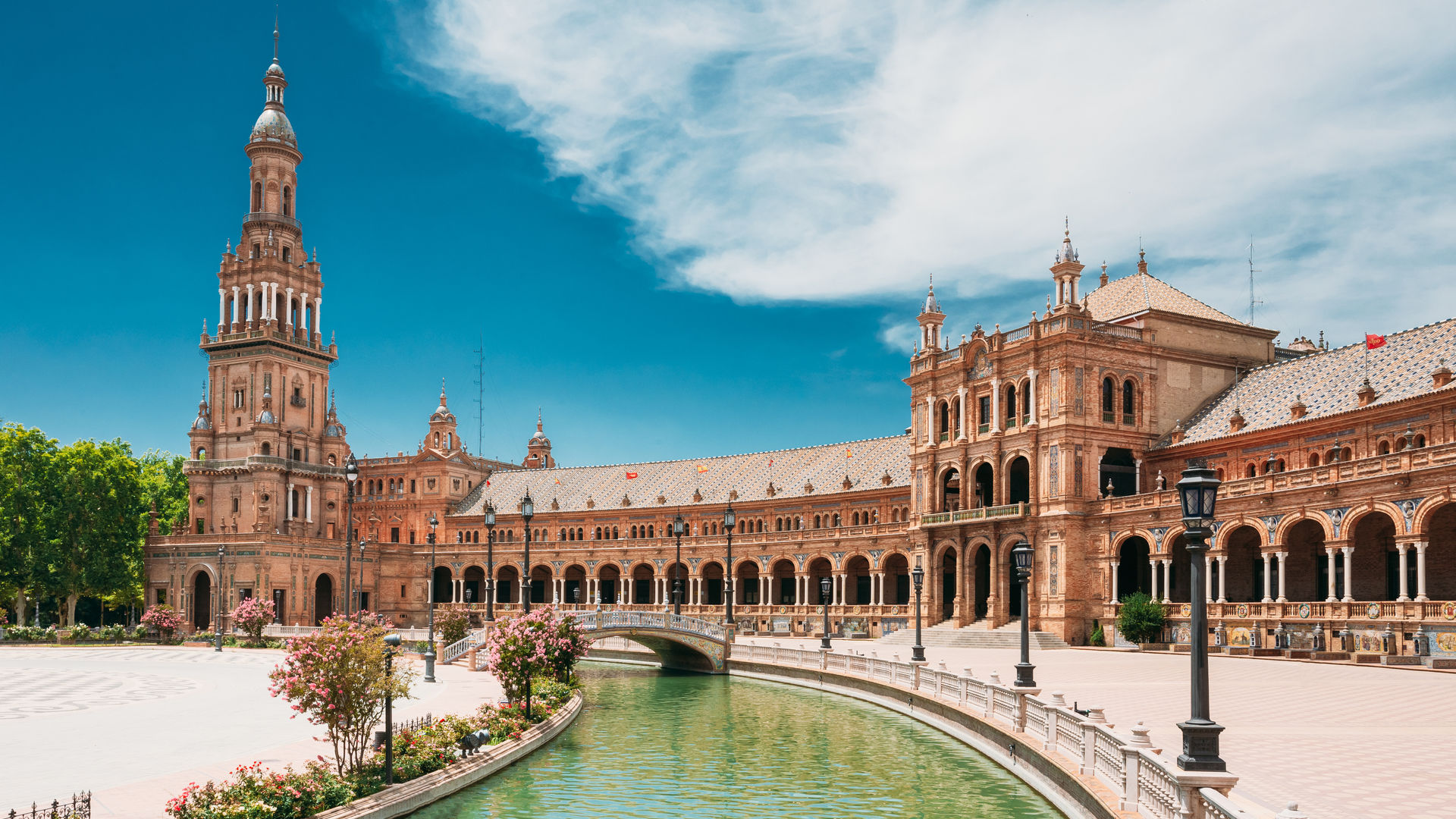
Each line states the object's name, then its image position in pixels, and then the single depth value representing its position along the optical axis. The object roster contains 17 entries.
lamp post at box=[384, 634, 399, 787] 20.17
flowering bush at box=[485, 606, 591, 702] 30.05
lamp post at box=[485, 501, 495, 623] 45.28
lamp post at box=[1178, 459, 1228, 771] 14.28
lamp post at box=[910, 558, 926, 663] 40.89
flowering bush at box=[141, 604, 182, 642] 74.81
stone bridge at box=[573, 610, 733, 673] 49.91
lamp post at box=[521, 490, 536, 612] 46.03
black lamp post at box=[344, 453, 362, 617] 32.19
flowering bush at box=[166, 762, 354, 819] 16.03
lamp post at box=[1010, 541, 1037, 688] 29.19
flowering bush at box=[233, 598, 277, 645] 67.25
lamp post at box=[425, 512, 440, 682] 41.41
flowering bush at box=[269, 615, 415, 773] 19.61
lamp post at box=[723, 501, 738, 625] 50.03
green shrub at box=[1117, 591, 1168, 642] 52.59
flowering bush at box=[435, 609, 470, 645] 53.84
